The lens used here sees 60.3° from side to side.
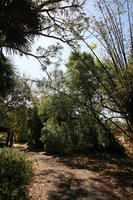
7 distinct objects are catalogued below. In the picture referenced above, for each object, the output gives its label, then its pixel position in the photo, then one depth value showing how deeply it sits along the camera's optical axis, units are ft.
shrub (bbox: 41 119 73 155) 26.47
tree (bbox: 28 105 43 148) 34.87
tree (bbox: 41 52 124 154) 20.89
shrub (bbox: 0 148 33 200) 8.02
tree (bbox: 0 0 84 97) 7.12
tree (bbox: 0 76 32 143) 35.57
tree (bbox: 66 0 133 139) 12.42
